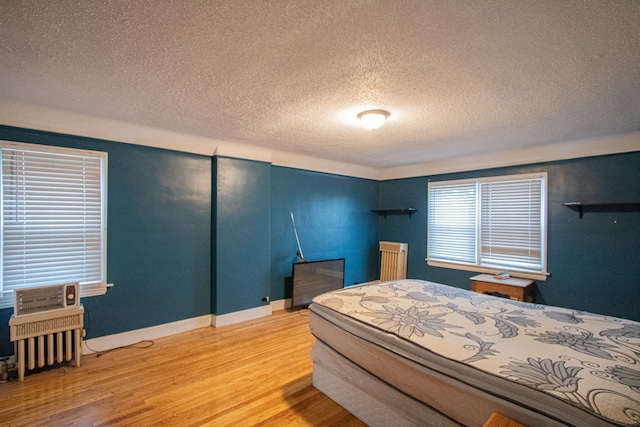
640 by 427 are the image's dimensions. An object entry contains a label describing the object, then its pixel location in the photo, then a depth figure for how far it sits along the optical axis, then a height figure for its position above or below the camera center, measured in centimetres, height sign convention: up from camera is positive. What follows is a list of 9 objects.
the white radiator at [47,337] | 230 -113
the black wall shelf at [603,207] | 312 +11
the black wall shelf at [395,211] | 515 +7
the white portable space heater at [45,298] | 236 -80
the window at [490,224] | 375 -14
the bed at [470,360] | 107 -72
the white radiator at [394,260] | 512 -89
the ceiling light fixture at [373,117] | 253 +93
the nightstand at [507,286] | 339 -93
